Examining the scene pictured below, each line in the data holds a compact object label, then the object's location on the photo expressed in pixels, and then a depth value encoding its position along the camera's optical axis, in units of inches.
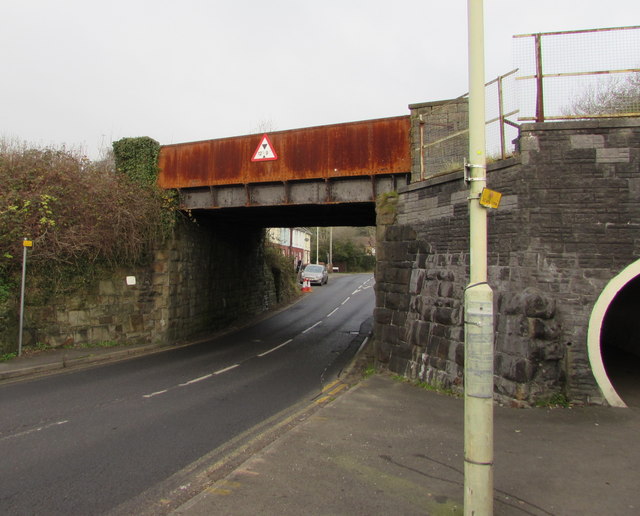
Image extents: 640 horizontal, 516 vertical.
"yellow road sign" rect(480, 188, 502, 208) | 137.8
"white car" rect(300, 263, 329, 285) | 1595.7
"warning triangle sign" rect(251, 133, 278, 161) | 541.3
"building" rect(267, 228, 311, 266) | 2056.2
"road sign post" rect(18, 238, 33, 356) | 453.5
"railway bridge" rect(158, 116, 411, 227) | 486.0
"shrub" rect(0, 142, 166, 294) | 495.5
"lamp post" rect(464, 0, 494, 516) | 131.1
